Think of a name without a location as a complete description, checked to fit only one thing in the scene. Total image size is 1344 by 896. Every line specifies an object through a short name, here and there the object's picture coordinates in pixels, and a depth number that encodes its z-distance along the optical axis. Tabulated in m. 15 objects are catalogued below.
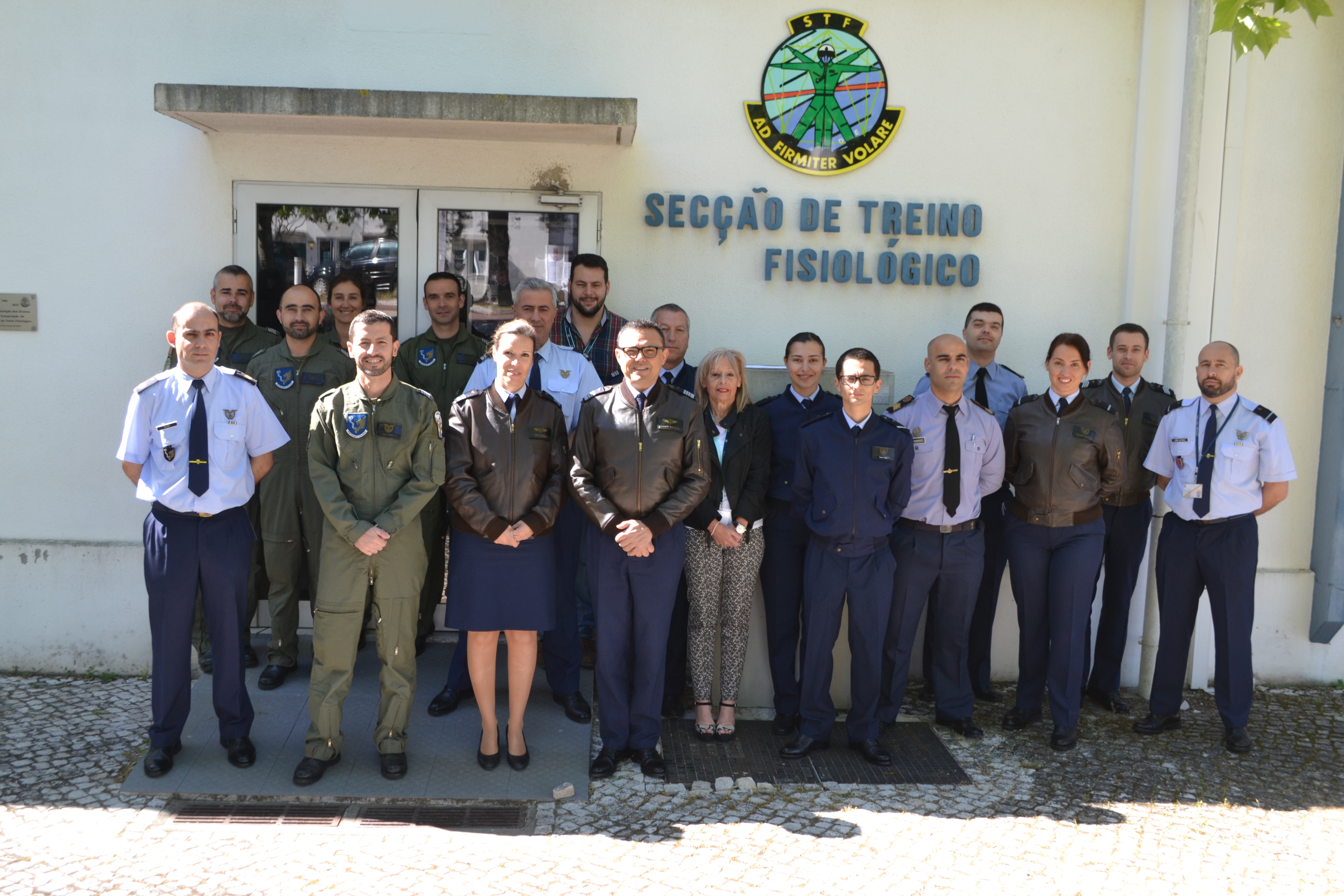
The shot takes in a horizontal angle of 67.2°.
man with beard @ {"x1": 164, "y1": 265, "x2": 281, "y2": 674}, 5.20
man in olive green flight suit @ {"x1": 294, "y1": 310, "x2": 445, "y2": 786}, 4.05
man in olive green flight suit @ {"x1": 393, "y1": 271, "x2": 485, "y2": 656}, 5.20
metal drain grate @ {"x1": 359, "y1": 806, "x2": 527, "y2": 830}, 3.96
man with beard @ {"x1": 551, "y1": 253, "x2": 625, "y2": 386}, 5.20
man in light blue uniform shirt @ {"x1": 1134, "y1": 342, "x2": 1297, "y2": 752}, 4.89
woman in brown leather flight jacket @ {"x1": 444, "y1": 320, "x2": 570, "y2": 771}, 4.16
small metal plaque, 5.58
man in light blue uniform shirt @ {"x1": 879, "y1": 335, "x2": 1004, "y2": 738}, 4.76
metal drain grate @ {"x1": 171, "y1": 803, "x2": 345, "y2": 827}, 3.94
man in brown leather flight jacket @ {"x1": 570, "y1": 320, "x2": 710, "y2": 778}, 4.25
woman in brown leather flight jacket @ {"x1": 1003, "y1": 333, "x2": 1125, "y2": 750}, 4.87
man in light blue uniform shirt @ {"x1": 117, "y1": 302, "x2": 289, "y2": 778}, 4.15
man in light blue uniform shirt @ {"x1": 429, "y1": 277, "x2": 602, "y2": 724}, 4.87
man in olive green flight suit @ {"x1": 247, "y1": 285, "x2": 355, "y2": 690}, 5.02
